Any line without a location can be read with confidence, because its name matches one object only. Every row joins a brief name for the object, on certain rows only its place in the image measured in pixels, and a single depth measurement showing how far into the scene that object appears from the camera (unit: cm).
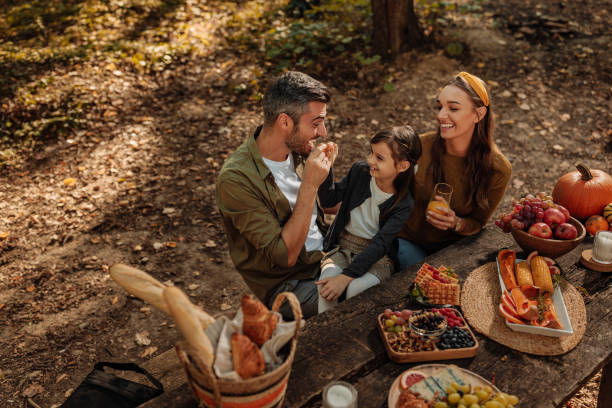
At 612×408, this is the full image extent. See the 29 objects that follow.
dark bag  220
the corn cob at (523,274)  254
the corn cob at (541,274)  248
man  277
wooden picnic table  199
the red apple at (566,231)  261
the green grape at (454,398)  181
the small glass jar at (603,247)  270
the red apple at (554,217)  267
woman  310
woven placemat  223
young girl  292
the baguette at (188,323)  149
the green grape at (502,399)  178
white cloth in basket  160
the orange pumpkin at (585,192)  309
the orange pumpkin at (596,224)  303
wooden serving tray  210
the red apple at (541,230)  265
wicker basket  154
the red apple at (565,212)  272
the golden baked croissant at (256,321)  168
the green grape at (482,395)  183
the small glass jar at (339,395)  178
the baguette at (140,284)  158
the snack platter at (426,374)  192
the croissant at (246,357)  160
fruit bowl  259
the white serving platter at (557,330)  224
